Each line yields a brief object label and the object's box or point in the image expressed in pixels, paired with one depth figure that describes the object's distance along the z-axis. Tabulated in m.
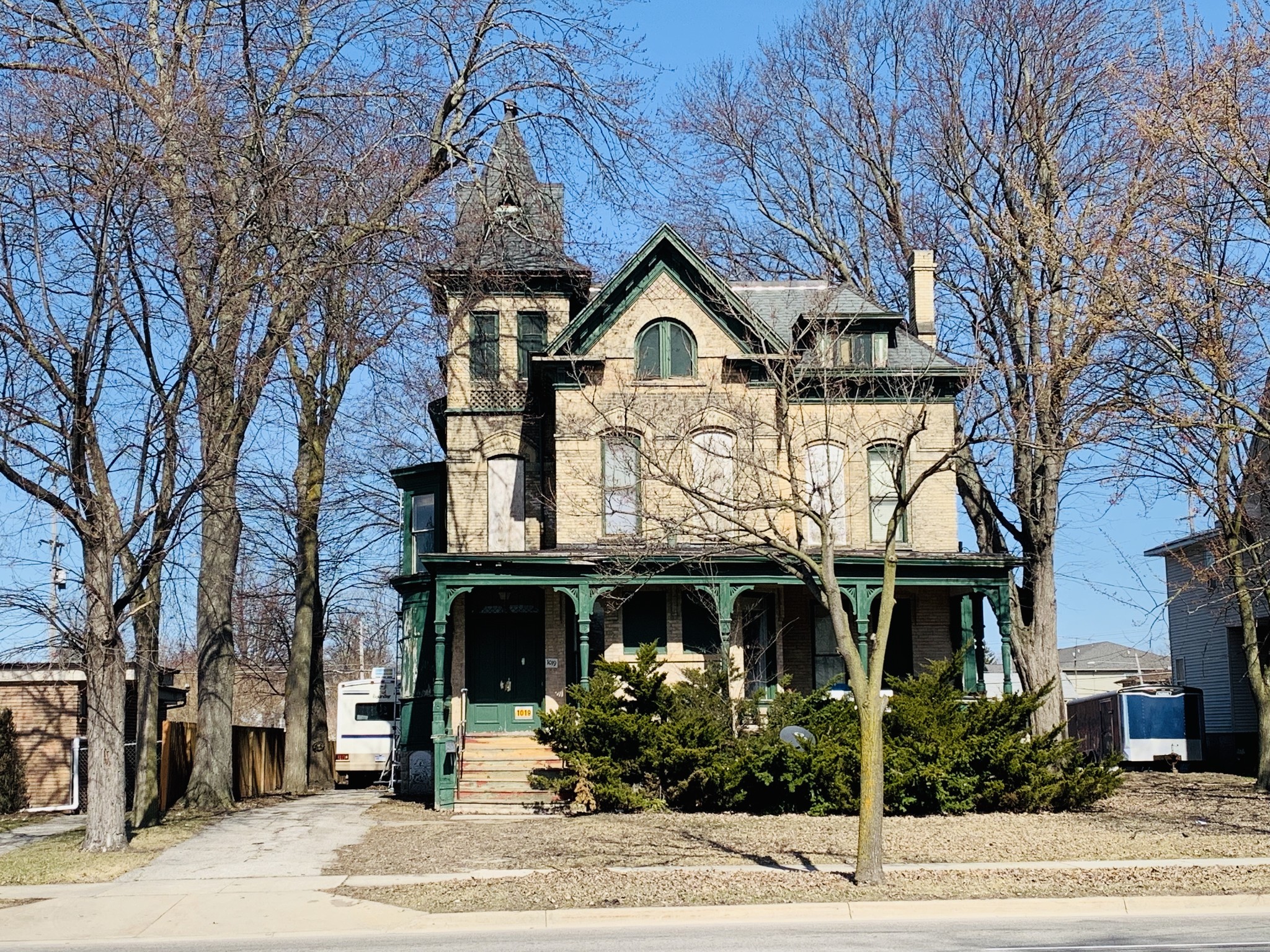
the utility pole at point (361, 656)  71.06
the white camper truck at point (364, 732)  39.47
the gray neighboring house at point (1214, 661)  34.75
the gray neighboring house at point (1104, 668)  59.66
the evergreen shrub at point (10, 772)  25.55
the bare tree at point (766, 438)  24.77
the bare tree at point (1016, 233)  27.72
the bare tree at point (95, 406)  18.05
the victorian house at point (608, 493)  26.47
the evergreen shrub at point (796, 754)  21.92
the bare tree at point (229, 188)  19.34
